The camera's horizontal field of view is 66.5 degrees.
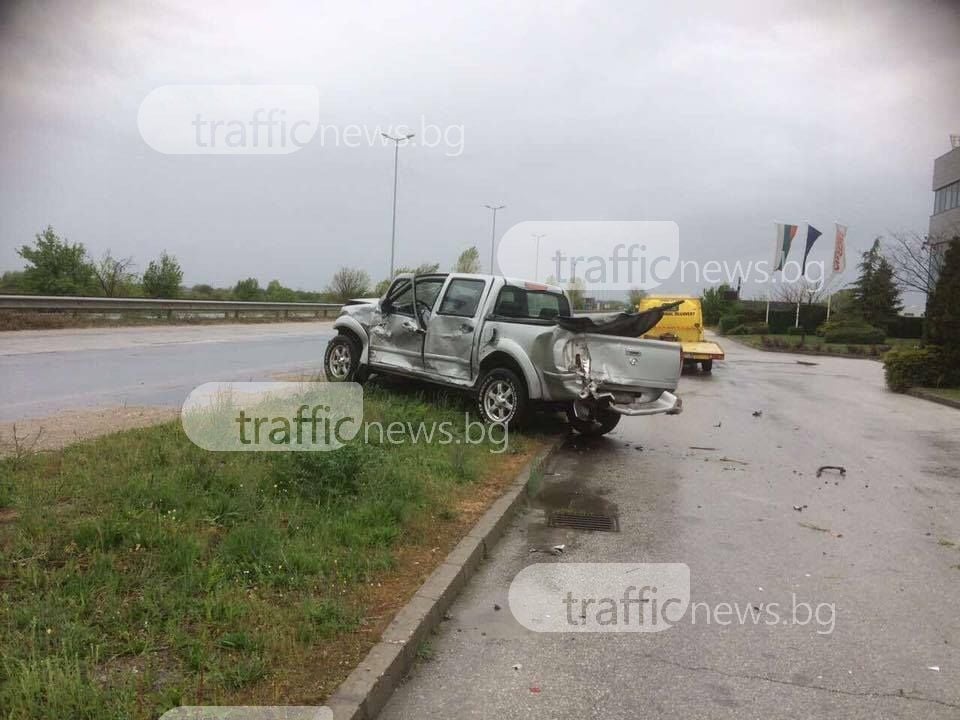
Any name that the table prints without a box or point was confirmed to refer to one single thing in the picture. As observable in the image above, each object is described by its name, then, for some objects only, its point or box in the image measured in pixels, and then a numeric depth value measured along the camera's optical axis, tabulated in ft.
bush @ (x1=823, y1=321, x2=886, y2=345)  139.44
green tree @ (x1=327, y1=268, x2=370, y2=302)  152.90
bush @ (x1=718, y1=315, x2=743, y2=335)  186.19
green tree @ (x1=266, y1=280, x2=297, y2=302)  152.53
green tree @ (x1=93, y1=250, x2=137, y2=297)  103.45
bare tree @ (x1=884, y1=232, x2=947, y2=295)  104.78
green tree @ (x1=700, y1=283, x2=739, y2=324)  219.00
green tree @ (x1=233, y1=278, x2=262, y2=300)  147.84
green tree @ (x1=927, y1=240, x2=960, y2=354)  60.29
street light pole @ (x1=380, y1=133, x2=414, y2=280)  140.56
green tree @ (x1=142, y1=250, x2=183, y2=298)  108.37
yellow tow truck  68.95
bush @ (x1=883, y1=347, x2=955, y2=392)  61.21
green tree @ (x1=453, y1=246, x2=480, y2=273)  133.90
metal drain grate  20.23
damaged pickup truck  28.58
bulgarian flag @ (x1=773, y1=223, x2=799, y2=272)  136.77
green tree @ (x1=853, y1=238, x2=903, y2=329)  177.37
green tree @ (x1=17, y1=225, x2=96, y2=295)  93.97
